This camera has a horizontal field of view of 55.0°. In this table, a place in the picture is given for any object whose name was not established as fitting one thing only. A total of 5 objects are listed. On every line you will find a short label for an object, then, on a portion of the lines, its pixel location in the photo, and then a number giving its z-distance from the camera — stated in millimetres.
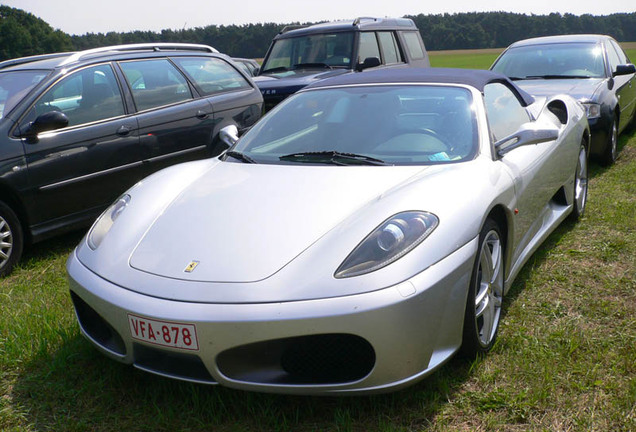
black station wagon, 4242
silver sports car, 2150
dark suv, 8016
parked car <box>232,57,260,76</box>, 17180
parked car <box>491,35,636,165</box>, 6324
